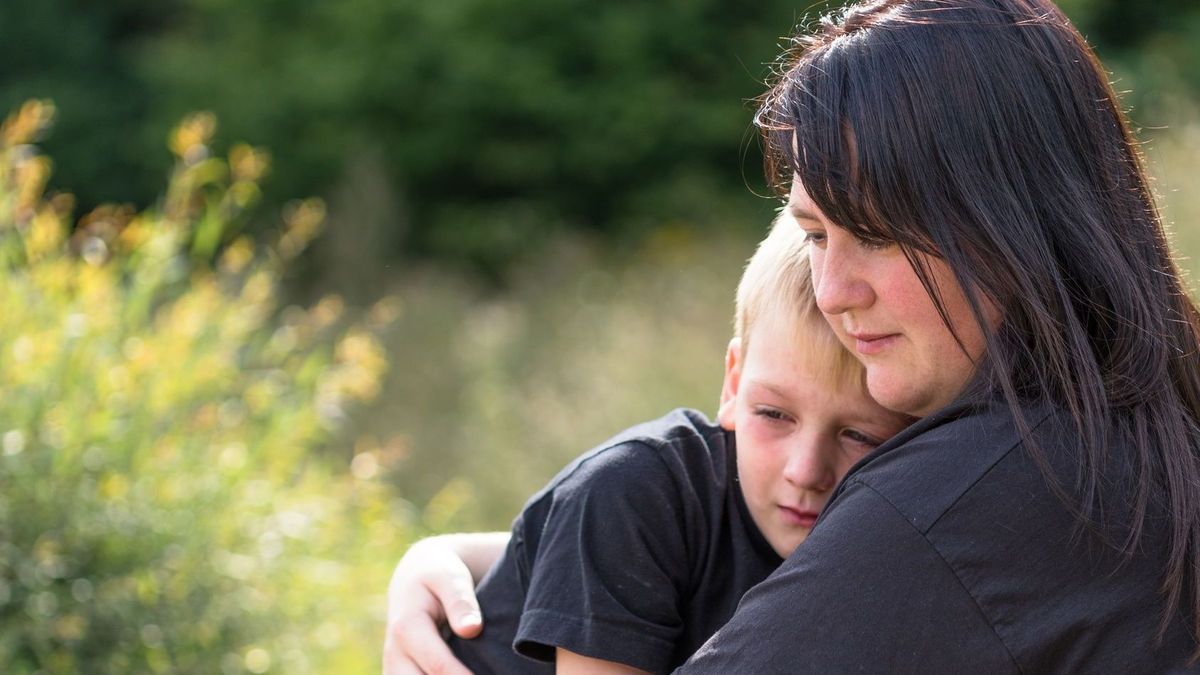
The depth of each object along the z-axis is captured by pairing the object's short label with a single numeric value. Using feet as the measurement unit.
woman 8.18
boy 8.87
